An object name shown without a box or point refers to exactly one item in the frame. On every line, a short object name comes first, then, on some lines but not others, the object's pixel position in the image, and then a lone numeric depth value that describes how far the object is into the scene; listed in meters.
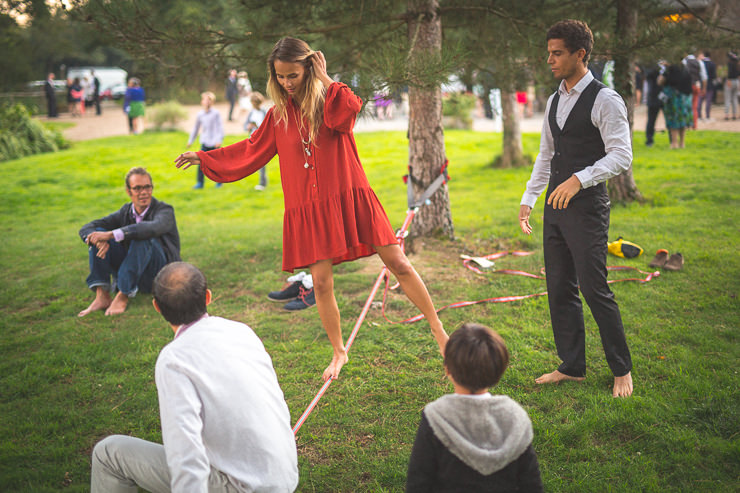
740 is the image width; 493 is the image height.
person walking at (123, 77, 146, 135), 17.54
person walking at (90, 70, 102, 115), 24.49
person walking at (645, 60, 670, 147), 11.36
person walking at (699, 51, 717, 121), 13.55
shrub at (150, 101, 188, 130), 19.38
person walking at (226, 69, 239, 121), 21.09
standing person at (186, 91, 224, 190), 10.89
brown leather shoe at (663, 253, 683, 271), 5.29
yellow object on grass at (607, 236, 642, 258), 5.72
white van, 31.69
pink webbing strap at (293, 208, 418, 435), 3.07
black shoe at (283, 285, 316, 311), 5.18
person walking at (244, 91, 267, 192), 10.64
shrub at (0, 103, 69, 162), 14.96
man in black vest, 2.96
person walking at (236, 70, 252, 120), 21.25
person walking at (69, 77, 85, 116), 24.27
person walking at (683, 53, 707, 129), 12.74
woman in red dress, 3.19
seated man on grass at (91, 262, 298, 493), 1.81
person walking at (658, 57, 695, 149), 10.95
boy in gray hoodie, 1.75
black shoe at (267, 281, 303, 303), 5.38
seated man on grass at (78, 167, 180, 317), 5.14
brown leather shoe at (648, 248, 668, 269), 5.43
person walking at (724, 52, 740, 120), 13.20
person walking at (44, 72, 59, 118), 22.69
